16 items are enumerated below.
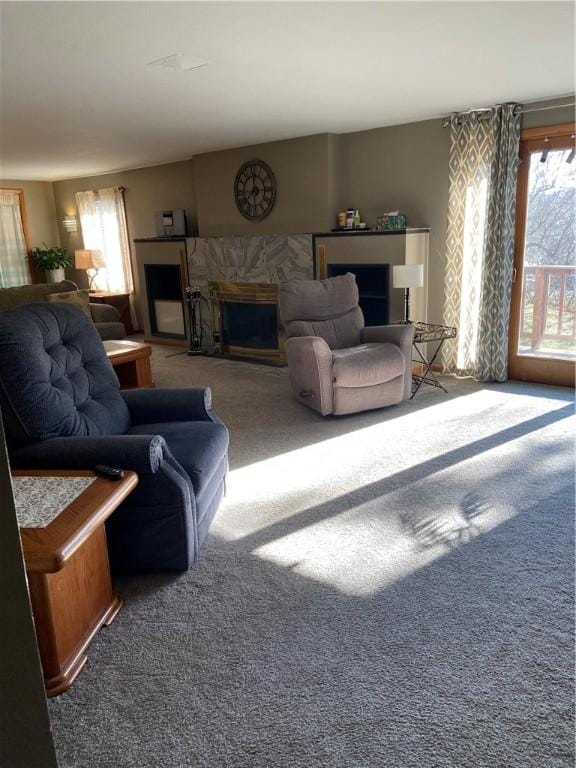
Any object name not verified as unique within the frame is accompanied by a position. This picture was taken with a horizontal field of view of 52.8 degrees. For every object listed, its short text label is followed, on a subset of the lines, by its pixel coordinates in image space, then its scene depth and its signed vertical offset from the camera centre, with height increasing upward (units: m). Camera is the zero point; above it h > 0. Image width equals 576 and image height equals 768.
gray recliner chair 4.27 -0.85
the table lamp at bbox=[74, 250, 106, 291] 8.24 -0.13
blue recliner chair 2.30 -0.78
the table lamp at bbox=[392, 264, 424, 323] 4.85 -0.33
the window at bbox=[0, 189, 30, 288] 8.70 +0.19
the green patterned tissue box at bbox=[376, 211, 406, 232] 5.41 +0.14
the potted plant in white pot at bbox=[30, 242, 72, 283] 8.91 -0.14
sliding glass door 4.71 -0.27
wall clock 6.29 +0.57
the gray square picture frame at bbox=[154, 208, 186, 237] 7.29 +0.29
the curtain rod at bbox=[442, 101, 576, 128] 4.51 +0.94
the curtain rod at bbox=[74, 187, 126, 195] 8.29 +0.85
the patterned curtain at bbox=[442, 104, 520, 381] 4.84 -0.04
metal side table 4.96 -1.03
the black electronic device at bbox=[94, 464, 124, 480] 2.08 -0.79
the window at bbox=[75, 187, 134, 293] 8.42 +0.24
